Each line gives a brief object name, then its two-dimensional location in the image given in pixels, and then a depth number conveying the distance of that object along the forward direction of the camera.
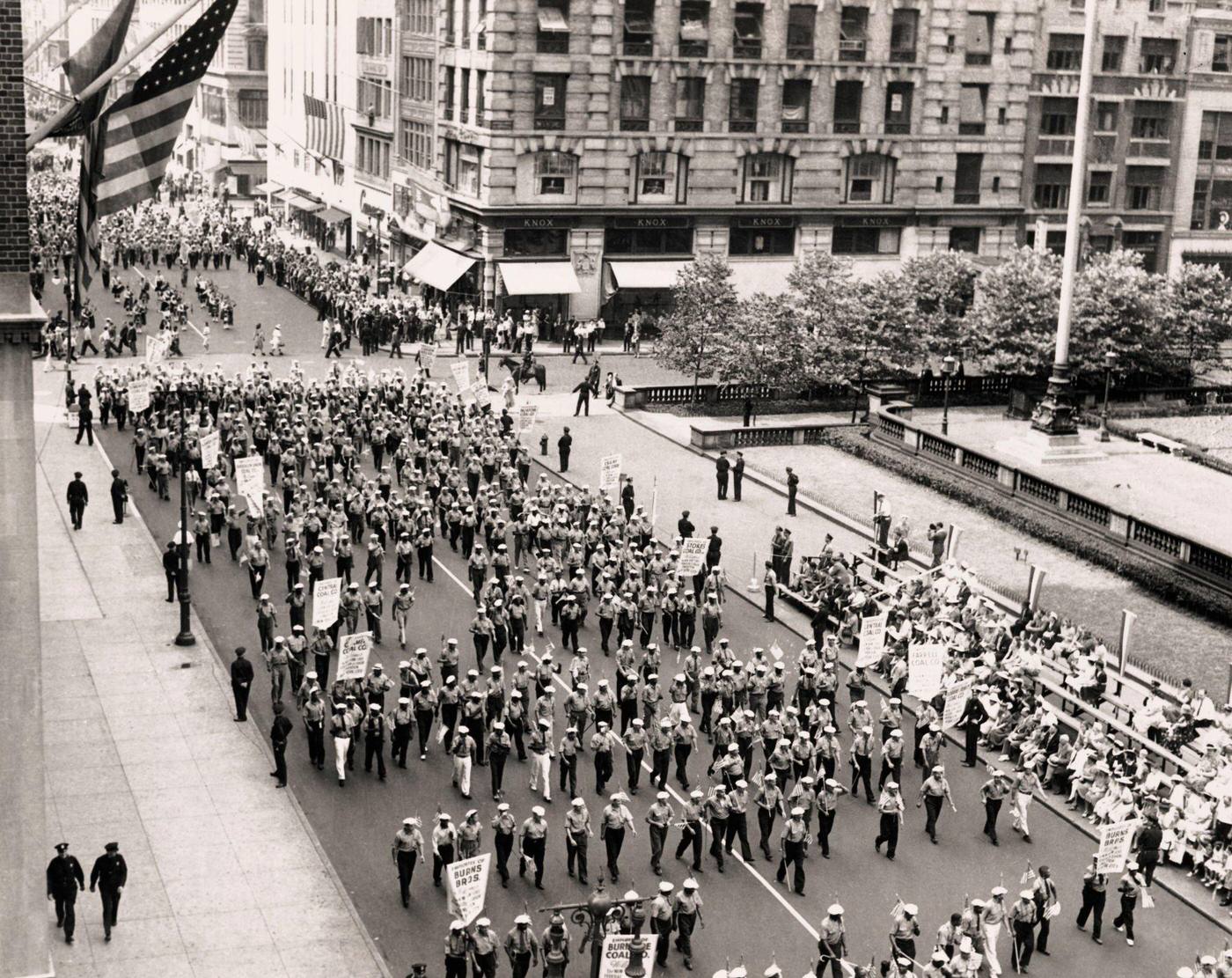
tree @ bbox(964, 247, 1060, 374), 61.91
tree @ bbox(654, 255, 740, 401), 61.84
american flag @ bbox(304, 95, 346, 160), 100.44
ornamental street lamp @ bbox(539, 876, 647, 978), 22.48
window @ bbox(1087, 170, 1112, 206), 82.56
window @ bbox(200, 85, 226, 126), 130.50
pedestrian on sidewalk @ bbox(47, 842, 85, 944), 22.75
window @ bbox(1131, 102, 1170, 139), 82.56
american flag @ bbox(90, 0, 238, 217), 21.03
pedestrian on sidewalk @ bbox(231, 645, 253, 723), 30.61
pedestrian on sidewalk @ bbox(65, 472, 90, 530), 42.41
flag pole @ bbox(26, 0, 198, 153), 19.77
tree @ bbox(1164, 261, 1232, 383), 65.12
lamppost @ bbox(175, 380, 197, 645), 34.41
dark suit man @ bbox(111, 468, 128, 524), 43.38
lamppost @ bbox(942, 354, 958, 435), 57.56
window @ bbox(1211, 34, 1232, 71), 82.88
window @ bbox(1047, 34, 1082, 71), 80.81
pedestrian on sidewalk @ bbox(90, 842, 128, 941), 23.22
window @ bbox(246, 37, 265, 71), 128.75
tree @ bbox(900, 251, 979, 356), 64.38
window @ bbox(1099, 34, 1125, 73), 80.62
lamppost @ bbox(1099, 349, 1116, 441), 57.47
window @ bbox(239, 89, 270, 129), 129.75
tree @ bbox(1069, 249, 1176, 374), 61.25
